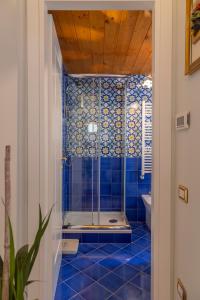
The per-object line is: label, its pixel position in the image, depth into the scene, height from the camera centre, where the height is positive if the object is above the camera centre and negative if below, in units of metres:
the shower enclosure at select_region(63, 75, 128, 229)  4.17 +0.02
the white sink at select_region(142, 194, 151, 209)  3.74 -0.78
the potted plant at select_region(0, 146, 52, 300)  0.88 -0.45
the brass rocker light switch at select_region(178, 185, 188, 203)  1.35 -0.24
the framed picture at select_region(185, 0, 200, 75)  1.18 +0.56
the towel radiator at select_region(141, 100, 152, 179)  4.21 +0.19
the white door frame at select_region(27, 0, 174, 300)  1.54 +0.15
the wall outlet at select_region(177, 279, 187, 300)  1.35 -0.79
